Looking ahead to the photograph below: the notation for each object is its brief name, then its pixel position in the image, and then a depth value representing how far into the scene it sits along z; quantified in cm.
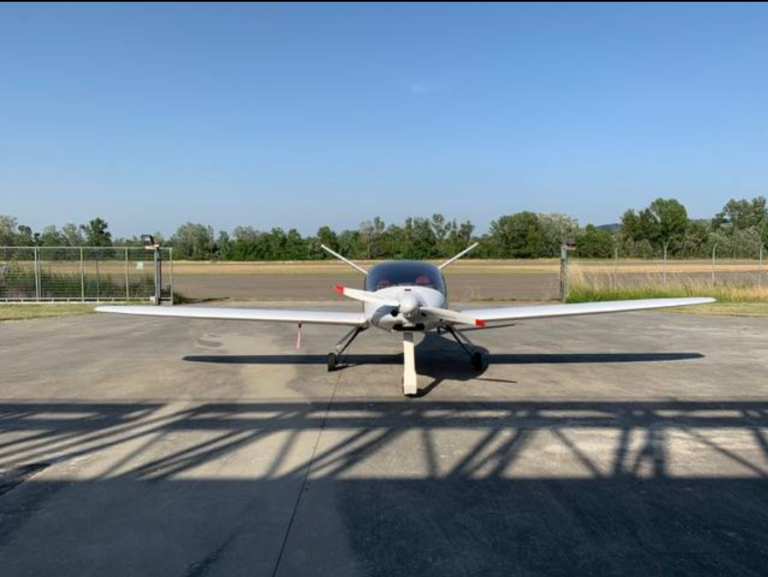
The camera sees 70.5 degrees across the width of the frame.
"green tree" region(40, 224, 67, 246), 7137
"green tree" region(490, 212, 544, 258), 8856
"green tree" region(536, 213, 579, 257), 9069
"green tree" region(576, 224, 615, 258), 7969
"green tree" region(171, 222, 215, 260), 10781
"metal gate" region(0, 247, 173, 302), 2147
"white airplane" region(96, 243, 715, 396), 726
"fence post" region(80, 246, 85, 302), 2131
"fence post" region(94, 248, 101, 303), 2174
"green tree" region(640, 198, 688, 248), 9394
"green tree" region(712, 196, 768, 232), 10562
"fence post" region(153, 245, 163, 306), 2033
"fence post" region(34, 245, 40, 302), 2127
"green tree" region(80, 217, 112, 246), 9169
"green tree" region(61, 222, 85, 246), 9625
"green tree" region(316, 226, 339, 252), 9239
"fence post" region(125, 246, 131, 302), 2144
